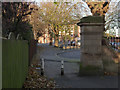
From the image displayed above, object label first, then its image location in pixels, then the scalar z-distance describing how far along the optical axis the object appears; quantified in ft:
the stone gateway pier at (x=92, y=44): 24.77
